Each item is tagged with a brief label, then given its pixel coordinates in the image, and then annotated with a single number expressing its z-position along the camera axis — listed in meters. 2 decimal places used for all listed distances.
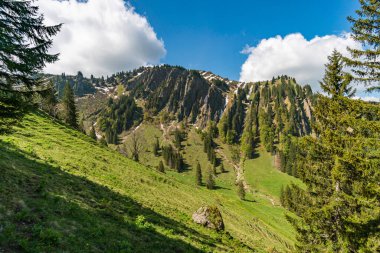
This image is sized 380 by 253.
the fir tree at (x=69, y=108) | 74.25
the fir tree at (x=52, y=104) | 65.61
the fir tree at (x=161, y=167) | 121.91
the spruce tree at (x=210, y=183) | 120.50
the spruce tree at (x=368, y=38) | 13.17
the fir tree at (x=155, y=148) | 179.89
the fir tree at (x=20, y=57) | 13.53
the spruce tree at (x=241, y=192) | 108.86
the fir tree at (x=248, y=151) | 186.25
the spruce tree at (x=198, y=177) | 127.88
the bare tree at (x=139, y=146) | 185.77
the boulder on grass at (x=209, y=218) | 24.11
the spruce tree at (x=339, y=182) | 13.00
